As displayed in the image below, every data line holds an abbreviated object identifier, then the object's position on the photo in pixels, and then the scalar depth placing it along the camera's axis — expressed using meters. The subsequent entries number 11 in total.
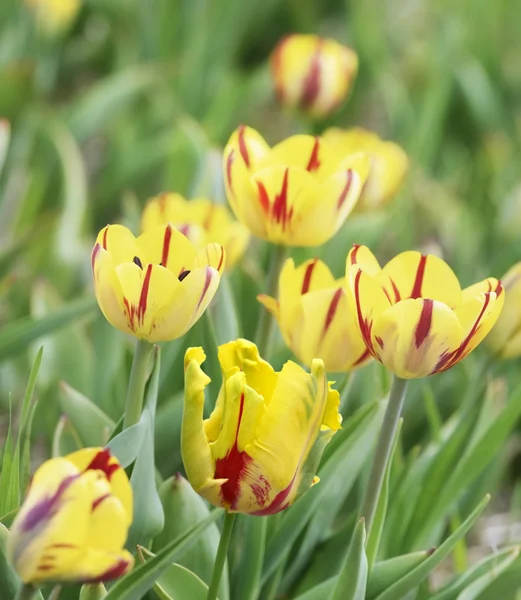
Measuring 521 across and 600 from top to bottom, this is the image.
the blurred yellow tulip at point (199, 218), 1.97
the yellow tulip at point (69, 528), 1.61
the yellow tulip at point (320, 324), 1.78
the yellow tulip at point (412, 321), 1.70
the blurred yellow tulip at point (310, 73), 2.59
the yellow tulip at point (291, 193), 1.82
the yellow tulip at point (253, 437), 1.66
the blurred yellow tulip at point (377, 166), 2.33
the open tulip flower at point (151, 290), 1.71
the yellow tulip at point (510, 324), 1.88
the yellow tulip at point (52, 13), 3.22
